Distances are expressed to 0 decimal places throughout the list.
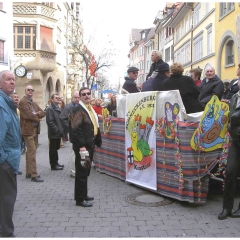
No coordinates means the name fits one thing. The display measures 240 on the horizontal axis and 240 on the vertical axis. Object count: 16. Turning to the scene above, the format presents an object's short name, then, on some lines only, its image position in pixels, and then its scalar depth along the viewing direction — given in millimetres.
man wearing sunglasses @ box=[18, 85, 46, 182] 6938
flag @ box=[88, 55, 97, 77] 26891
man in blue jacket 3793
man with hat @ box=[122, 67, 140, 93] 7324
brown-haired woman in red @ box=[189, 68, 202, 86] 7531
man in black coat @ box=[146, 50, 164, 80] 6961
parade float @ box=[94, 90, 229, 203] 4887
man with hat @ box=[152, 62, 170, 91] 6184
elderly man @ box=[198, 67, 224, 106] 6035
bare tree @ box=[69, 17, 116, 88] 26562
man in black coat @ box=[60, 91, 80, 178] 8345
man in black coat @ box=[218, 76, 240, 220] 4539
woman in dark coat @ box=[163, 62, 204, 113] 5410
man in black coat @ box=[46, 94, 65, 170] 8219
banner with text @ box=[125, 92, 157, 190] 5680
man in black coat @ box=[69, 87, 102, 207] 5164
